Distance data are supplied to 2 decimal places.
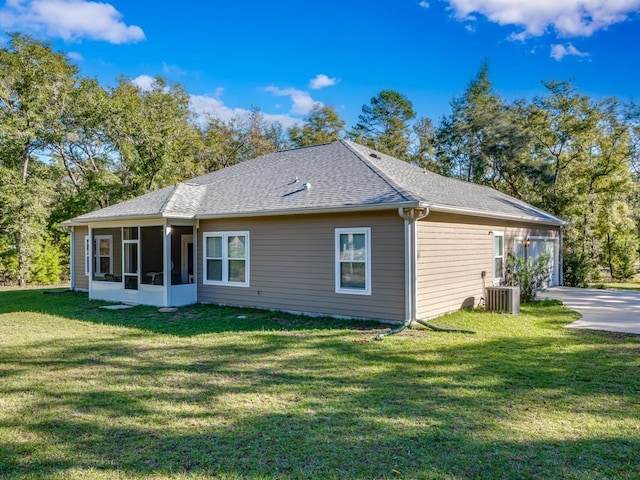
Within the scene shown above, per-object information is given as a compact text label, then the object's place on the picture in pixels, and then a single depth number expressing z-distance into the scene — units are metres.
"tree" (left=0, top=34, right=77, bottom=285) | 18.39
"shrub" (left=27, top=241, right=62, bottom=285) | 19.41
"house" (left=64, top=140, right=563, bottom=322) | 9.01
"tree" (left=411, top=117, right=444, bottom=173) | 29.00
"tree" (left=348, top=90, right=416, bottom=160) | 30.84
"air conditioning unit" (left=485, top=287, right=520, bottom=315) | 10.22
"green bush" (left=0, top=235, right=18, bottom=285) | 18.70
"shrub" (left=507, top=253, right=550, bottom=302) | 12.18
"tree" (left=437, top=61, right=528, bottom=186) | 24.11
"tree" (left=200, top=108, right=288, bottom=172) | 27.92
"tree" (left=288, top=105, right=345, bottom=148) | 30.59
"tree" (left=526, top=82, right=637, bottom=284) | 21.19
